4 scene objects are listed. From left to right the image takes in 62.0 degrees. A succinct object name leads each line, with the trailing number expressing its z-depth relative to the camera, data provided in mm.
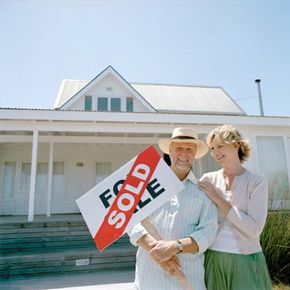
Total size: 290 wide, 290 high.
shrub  3776
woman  1481
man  1368
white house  6594
